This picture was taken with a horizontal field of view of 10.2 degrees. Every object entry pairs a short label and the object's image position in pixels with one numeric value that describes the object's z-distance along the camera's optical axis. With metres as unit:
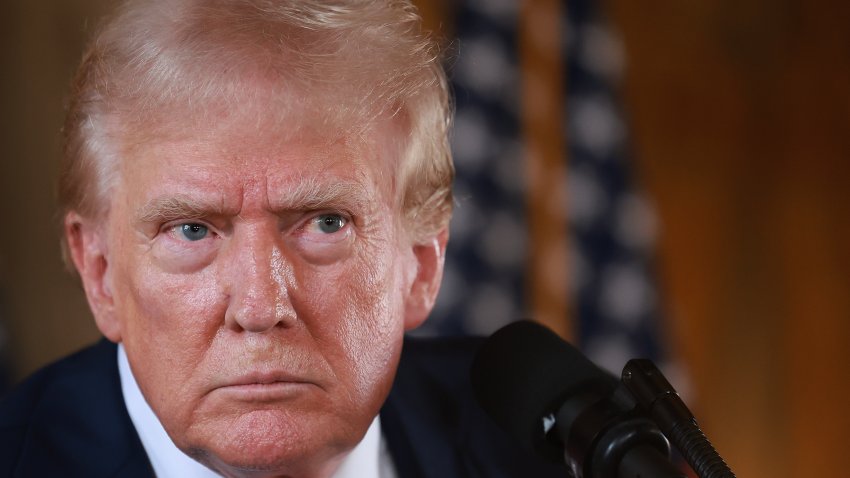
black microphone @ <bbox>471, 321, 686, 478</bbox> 2.05
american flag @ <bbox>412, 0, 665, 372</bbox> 3.86
